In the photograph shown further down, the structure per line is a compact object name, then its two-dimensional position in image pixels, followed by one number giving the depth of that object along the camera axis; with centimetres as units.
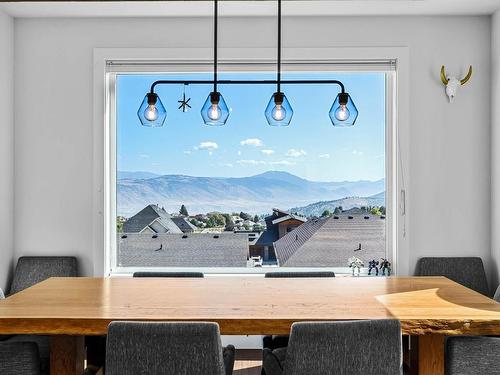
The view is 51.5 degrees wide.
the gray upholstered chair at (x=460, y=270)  358
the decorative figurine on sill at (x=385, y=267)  379
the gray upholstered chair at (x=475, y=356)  215
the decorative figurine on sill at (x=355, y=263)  384
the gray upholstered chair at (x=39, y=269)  363
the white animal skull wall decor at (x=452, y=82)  364
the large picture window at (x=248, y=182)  390
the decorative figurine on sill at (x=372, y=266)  383
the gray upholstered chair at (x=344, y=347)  178
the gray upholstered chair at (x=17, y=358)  210
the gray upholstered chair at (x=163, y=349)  176
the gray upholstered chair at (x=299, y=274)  304
